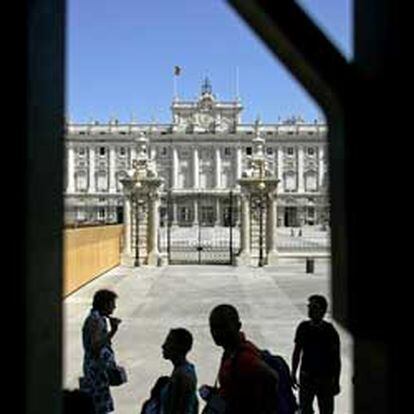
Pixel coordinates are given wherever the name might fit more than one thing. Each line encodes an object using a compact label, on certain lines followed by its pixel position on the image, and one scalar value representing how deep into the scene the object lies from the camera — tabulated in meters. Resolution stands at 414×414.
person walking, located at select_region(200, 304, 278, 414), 3.24
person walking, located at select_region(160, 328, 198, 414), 4.15
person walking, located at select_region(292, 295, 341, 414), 6.13
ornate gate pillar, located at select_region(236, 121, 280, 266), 31.02
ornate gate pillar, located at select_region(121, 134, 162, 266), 31.09
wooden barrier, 19.86
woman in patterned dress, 5.54
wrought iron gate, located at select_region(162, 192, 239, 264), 38.72
